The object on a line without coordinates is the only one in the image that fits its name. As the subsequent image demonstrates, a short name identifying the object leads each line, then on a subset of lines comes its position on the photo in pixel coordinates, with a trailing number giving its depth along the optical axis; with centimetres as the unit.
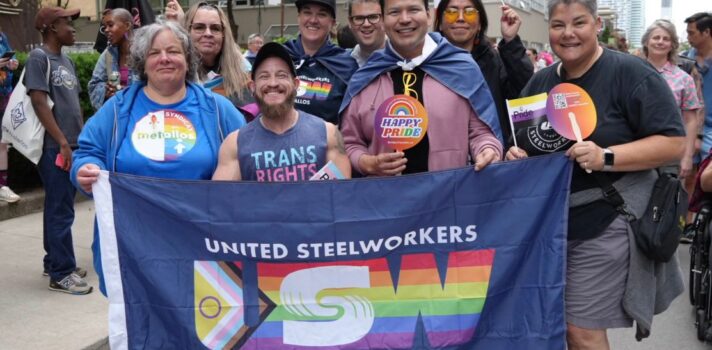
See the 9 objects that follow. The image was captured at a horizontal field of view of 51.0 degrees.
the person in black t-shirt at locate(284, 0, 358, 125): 427
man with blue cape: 337
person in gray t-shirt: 559
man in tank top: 331
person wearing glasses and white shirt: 449
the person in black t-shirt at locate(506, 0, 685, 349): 301
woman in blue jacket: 345
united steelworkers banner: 315
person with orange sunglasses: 443
